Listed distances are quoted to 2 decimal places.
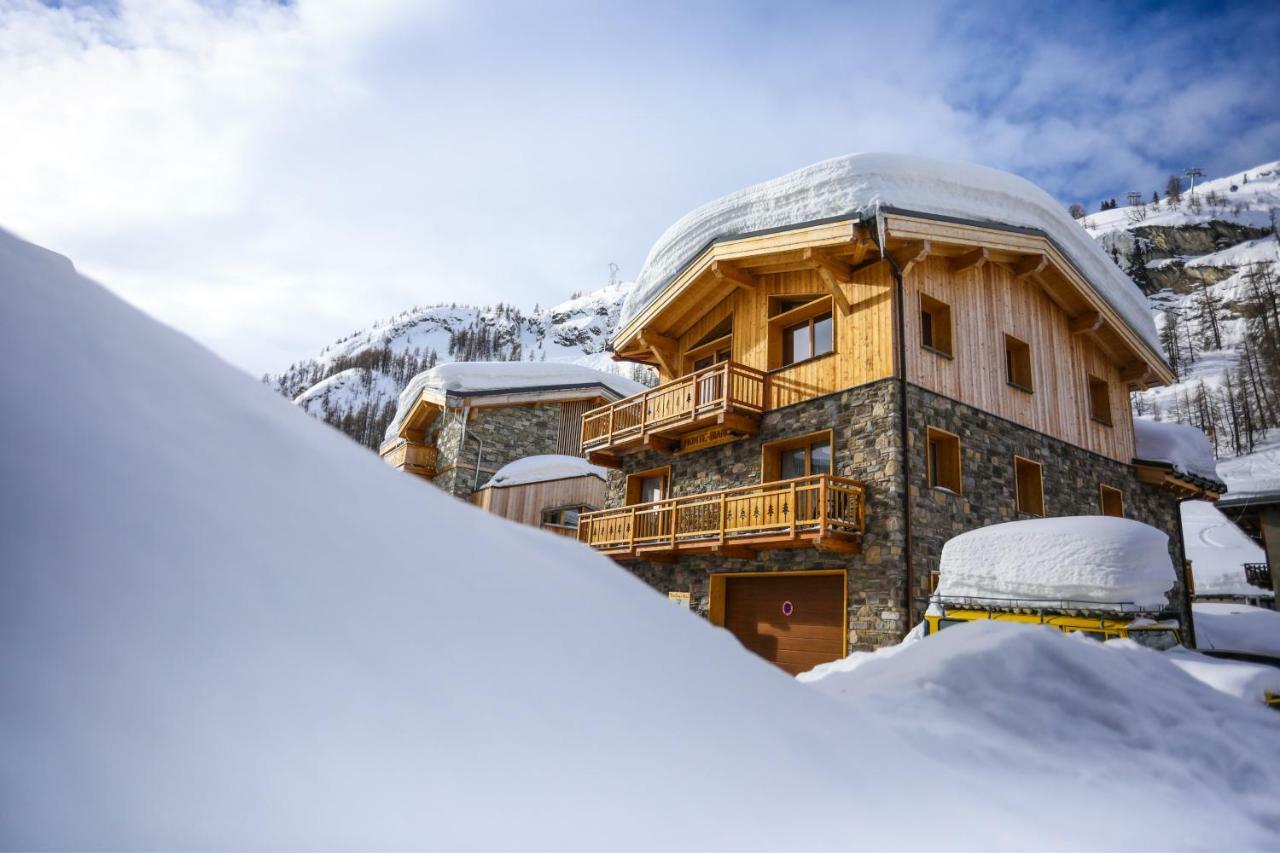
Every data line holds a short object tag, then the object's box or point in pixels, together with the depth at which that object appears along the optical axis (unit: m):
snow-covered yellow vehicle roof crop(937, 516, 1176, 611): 6.10
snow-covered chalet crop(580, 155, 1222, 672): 10.41
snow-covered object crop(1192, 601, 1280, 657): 12.41
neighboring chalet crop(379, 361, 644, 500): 21.98
